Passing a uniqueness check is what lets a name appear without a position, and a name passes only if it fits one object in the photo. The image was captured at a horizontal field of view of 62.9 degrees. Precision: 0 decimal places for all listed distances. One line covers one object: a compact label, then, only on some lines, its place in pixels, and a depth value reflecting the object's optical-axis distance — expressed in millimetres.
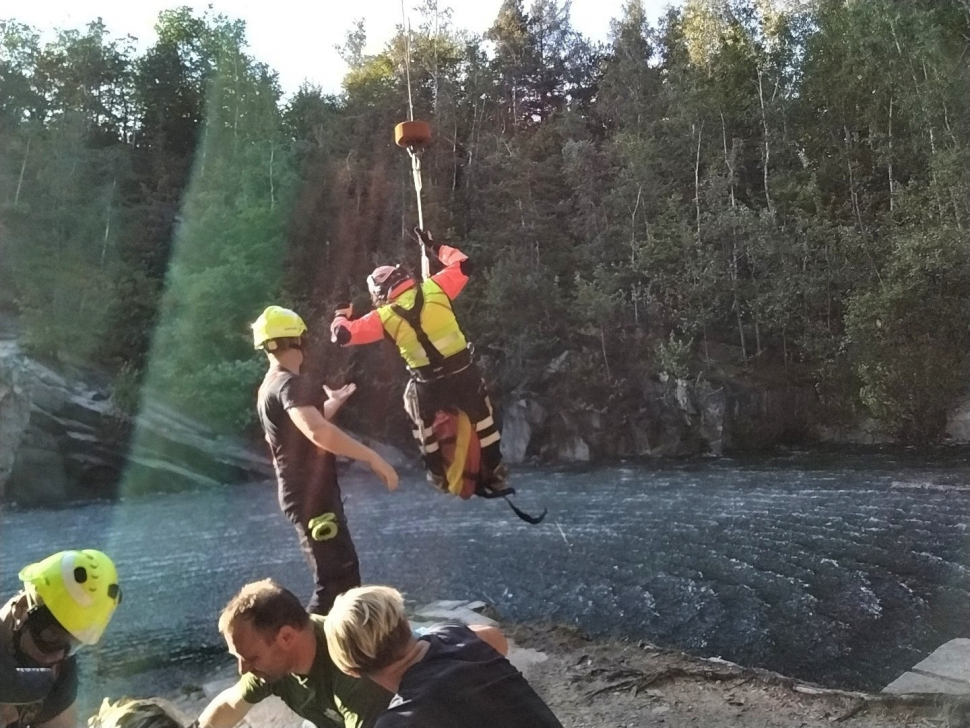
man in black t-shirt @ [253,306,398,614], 2355
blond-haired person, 1266
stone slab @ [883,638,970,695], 2240
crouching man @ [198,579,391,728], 1466
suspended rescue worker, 2578
